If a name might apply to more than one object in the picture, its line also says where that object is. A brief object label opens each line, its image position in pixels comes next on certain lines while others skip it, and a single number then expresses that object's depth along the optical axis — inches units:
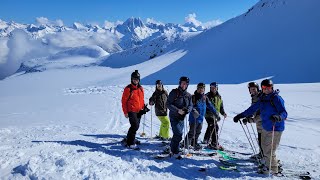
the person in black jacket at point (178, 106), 236.8
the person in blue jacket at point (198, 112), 264.4
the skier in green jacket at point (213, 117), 282.6
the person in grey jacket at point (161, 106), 313.1
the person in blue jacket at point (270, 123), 206.9
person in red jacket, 269.1
